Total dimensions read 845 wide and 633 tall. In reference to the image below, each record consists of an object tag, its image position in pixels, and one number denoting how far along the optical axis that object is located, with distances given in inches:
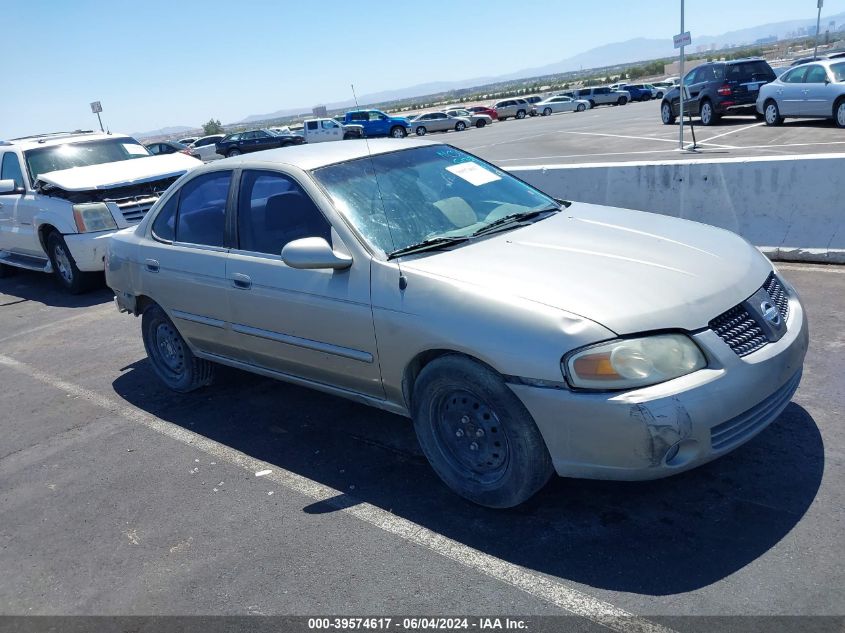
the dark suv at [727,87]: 810.2
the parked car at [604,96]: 1913.1
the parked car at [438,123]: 1769.4
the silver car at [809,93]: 669.3
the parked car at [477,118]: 1787.2
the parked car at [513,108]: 1929.1
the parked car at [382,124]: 1681.8
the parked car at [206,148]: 1711.4
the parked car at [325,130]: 1711.4
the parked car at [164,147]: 1405.0
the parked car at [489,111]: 1911.9
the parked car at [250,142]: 1579.7
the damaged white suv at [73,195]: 352.2
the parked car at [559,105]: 1868.8
